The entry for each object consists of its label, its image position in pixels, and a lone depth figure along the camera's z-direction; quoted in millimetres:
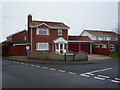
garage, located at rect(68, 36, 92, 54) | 31562
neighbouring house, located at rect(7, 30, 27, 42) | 40859
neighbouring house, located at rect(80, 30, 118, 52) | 39406
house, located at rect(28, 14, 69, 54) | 26656
